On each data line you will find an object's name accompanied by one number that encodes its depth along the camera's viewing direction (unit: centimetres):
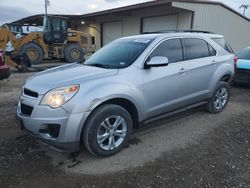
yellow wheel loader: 1055
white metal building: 1102
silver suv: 250
